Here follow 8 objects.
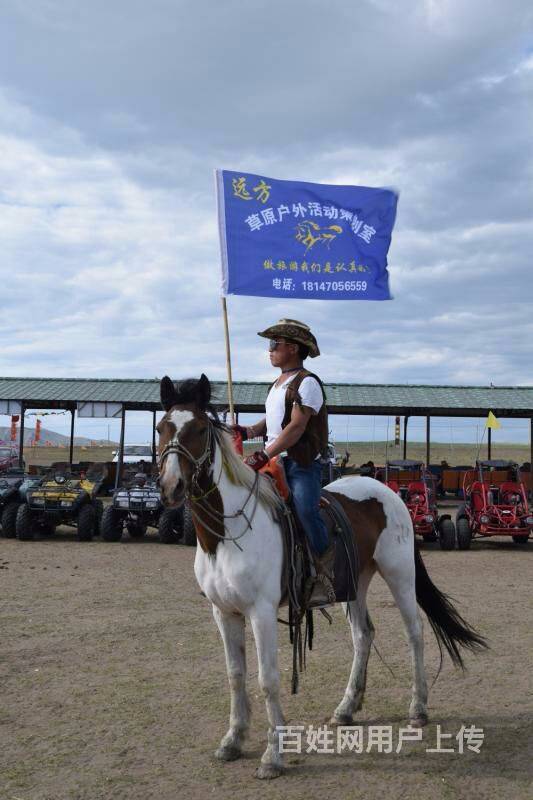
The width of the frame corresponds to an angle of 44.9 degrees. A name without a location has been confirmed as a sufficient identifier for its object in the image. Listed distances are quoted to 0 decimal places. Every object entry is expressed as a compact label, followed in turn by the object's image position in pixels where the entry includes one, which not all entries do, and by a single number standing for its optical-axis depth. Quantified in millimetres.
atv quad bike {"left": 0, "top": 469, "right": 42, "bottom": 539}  13188
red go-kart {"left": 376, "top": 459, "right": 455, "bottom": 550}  12234
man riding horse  3850
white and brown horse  3365
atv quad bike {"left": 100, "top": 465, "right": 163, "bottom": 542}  12492
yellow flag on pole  16719
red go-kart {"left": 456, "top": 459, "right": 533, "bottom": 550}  12289
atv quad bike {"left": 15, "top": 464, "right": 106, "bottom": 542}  12578
